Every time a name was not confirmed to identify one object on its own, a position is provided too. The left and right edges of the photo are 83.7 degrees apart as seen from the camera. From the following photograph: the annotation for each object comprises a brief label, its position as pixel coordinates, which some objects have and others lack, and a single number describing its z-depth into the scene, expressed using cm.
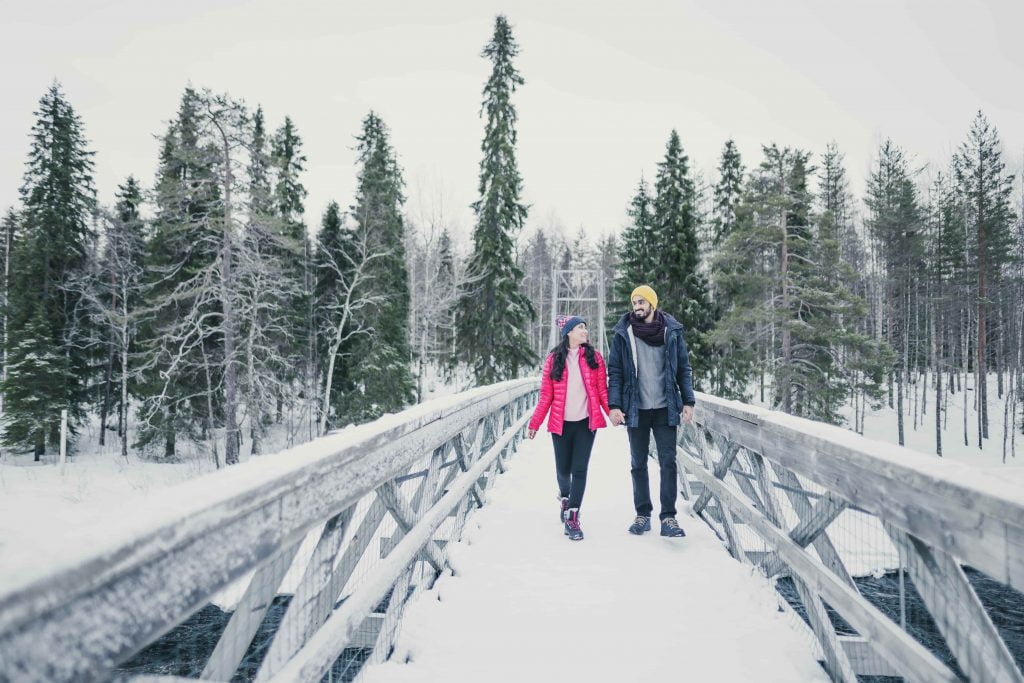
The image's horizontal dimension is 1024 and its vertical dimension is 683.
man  409
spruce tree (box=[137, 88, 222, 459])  1528
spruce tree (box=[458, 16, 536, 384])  1903
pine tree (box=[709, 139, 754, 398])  1906
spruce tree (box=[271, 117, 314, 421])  2492
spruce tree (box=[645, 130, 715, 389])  2303
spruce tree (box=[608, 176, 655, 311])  2538
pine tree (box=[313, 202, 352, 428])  2512
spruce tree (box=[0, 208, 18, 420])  2909
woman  436
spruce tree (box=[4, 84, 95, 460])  2142
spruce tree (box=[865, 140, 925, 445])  2508
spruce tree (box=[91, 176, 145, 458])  2200
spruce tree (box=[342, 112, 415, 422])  2173
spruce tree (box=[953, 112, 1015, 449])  2358
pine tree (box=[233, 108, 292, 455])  1585
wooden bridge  87
